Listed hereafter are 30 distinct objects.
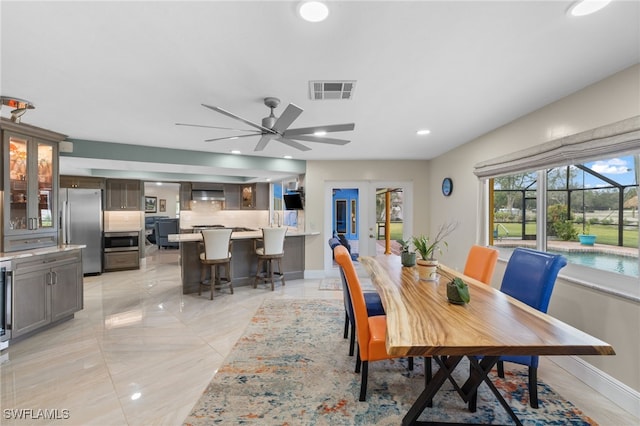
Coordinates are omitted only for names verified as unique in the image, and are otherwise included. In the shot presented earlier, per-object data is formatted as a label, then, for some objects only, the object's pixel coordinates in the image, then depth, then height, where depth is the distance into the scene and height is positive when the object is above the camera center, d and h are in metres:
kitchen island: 4.61 -0.84
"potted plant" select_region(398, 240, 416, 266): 2.89 -0.45
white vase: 2.43 -0.50
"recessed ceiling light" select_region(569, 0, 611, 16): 1.38 +1.09
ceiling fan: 2.33 +0.78
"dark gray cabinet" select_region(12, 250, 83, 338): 2.80 -0.88
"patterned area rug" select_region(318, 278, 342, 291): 4.92 -1.35
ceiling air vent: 2.22 +1.07
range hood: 7.81 +0.61
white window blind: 1.95 +0.58
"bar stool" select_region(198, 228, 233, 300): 4.24 -0.61
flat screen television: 5.78 +0.28
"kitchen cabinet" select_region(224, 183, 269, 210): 8.08 +0.52
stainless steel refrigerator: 5.41 -0.17
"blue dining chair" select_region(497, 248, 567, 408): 1.90 -0.51
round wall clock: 4.69 +0.49
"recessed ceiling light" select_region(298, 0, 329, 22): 1.37 +1.07
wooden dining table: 1.29 -0.61
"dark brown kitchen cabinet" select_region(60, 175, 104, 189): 5.75 +0.67
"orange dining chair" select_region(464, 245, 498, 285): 2.56 -0.49
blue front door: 5.85 +0.04
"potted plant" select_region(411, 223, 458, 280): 2.43 -0.43
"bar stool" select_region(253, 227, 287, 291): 4.77 -0.62
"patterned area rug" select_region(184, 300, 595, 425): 1.85 -1.39
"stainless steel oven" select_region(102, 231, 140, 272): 6.00 -0.86
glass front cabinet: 2.99 +0.32
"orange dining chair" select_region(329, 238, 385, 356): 2.47 -0.86
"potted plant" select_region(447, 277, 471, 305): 1.80 -0.53
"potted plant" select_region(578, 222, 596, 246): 2.50 -0.20
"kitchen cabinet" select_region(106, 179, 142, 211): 6.24 +0.44
